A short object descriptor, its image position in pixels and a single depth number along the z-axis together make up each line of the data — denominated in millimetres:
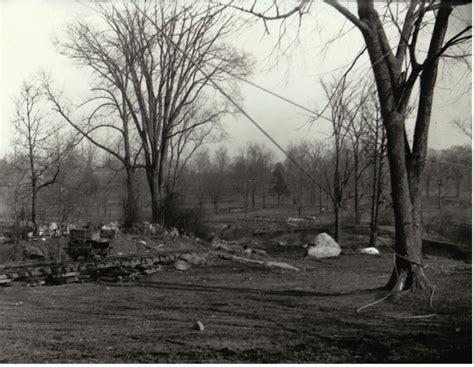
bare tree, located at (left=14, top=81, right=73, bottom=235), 26109
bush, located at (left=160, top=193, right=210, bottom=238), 26970
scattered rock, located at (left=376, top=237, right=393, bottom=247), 31681
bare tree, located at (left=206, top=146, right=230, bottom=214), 67944
